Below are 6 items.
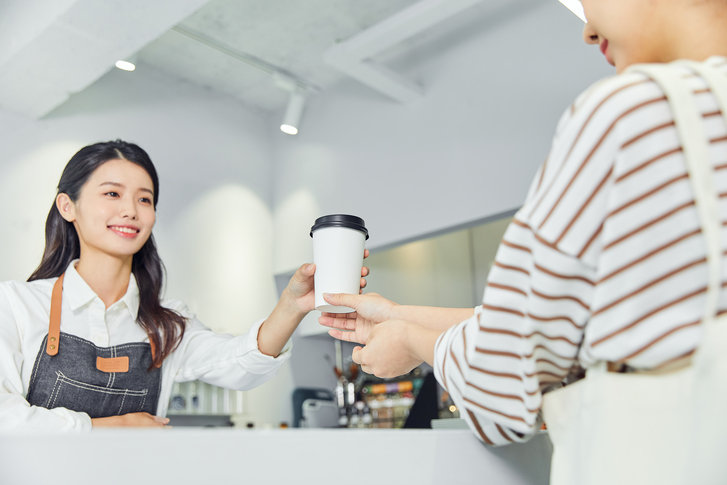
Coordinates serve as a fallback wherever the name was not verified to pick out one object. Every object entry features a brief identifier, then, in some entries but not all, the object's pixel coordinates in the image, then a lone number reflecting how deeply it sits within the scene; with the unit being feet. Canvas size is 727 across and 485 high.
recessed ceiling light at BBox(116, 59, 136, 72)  9.80
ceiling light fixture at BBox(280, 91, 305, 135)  12.14
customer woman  1.51
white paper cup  3.41
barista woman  4.55
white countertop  1.49
